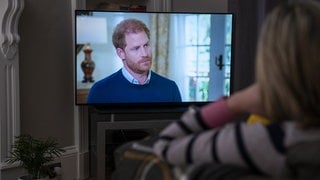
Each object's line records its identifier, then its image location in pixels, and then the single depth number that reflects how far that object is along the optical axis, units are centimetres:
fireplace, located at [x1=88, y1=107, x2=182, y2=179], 330
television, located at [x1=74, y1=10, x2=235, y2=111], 344
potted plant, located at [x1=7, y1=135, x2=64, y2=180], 290
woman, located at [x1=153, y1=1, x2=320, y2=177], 84
